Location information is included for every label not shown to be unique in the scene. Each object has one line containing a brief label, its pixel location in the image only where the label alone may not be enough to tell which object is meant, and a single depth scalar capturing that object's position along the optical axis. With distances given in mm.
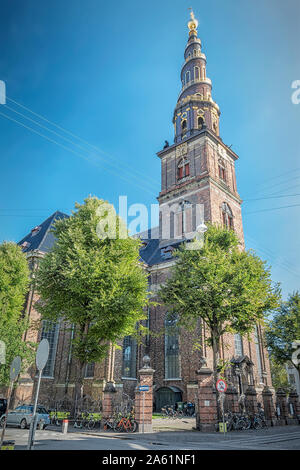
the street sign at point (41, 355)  8344
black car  20969
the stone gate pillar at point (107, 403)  17108
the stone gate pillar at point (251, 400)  21328
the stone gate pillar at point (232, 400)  18891
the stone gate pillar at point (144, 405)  15758
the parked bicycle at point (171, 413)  22719
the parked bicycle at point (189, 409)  24225
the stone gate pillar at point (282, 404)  25531
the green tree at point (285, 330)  29234
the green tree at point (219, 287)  19953
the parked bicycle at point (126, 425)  15828
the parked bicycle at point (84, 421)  17219
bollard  14475
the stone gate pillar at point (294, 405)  28091
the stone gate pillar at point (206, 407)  16406
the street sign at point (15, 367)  9695
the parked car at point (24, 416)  17344
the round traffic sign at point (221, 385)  15234
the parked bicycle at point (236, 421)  17720
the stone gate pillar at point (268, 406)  22991
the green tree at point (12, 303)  20750
